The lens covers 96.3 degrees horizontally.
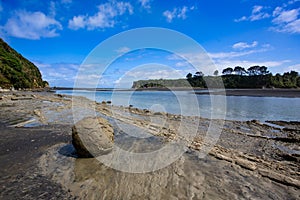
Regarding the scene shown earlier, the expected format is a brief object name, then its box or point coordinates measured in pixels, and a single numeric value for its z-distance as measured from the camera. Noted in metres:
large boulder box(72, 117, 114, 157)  4.63
